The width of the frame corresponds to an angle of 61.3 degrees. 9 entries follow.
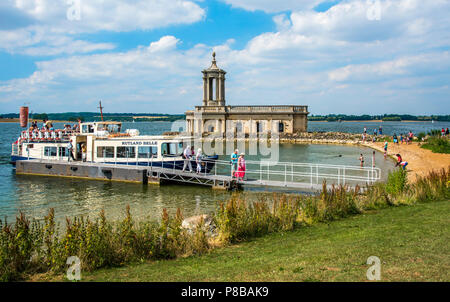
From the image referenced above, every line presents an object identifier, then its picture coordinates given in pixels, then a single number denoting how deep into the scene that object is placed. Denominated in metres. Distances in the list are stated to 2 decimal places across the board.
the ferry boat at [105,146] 27.89
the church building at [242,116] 75.69
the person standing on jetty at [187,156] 26.25
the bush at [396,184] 16.02
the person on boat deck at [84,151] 30.80
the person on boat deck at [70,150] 31.00
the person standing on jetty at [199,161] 25.39
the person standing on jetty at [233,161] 23.90
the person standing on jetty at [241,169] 23.52
